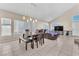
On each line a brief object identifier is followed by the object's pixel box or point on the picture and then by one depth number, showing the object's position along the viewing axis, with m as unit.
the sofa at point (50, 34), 2.13
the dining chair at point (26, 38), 1.85
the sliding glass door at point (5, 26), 1.67
